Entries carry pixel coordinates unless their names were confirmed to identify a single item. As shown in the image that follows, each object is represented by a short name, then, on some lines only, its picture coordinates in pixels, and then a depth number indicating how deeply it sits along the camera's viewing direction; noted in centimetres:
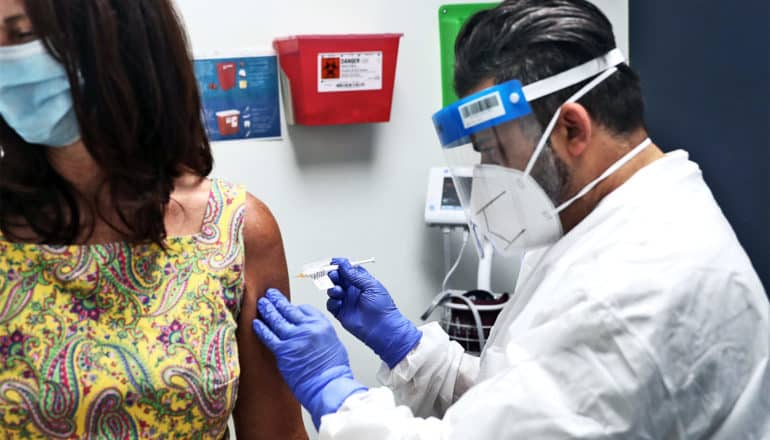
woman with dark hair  107
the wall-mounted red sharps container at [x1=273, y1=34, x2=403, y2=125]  218
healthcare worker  107
